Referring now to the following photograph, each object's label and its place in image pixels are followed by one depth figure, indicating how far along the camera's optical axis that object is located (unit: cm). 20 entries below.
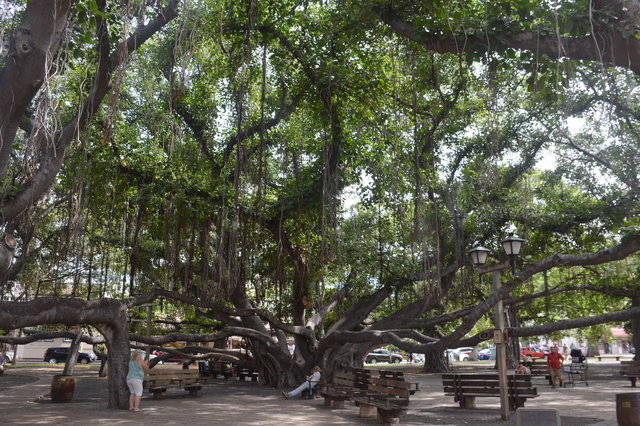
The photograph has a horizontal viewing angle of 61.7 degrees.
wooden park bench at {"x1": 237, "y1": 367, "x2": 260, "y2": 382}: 1592
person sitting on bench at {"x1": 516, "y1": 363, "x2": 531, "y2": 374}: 1061
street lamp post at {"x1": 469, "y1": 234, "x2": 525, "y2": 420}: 785
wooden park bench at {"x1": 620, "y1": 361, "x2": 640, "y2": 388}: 1232
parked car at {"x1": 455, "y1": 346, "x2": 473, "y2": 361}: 4217
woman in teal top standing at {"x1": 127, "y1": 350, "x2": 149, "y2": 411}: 886
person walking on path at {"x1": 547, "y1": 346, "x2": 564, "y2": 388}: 1378
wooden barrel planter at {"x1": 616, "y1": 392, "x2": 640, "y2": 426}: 562
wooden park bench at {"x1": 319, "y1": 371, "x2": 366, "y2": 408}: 941
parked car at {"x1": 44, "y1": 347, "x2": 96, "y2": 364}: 2964
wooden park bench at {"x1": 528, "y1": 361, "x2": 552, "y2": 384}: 1656
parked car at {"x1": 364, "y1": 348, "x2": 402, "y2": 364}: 3409
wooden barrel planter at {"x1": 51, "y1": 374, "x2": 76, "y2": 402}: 1013
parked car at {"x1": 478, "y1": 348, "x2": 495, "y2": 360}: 4141
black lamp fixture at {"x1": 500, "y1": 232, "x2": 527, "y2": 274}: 809
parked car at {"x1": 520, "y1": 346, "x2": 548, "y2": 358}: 3432
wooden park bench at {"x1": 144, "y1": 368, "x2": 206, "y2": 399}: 1069
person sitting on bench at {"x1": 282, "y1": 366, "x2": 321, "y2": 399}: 1086
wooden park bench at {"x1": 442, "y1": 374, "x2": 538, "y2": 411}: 857
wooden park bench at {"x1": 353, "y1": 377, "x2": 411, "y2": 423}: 739
